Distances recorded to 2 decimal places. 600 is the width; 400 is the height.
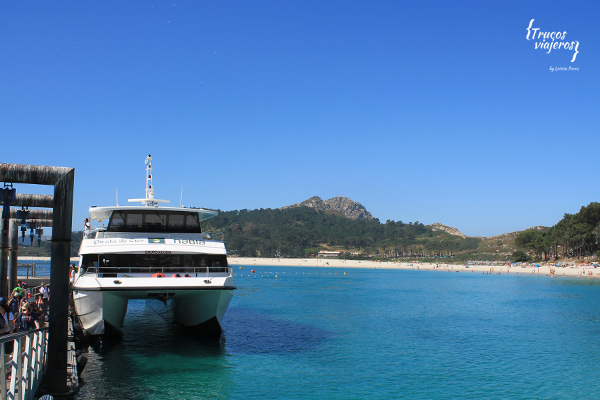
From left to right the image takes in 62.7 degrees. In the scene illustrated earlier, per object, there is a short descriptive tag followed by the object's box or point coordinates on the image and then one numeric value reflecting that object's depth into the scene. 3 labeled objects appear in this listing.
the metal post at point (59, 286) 11.10
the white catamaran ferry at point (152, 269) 16.88
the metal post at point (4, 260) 19.89
